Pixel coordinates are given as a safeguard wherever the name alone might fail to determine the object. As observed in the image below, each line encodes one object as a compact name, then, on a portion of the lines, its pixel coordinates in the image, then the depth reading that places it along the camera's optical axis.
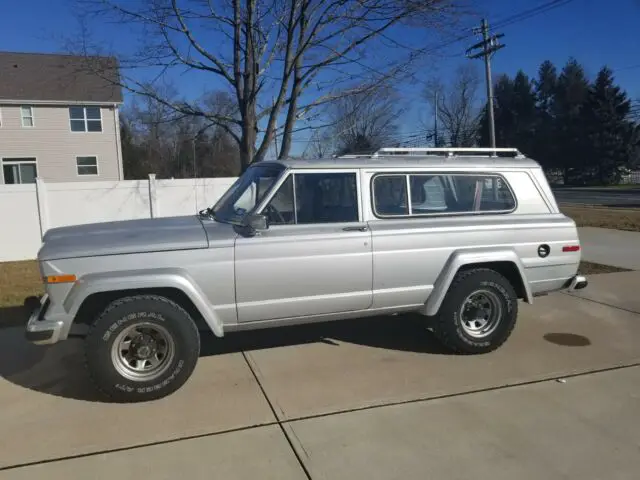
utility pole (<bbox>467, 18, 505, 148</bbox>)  29.78
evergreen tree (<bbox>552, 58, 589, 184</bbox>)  56.31
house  27.11
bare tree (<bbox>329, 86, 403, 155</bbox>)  11.02
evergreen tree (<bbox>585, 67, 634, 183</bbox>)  53.72
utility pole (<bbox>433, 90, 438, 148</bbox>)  57.22
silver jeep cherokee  3.97
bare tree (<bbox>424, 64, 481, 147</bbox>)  60.44
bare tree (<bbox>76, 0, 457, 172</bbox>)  9.10
